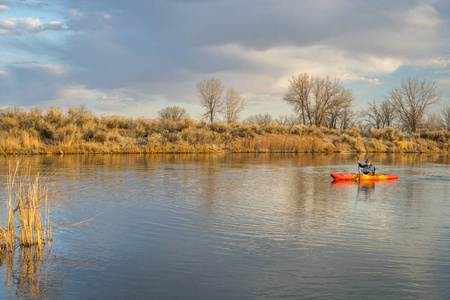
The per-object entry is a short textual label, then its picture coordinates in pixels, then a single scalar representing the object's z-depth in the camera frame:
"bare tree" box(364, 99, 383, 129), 80.06
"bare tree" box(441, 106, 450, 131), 81.75
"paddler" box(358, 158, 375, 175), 18.56
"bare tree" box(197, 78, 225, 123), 62.28
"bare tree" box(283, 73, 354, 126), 62.22
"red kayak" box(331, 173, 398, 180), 18.25
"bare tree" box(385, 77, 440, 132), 65.00
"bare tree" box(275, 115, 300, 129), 86.12
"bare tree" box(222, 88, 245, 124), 62.19
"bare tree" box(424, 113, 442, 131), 82.88
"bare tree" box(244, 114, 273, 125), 90.62
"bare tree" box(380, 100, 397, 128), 78.69
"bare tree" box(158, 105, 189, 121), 72.31
